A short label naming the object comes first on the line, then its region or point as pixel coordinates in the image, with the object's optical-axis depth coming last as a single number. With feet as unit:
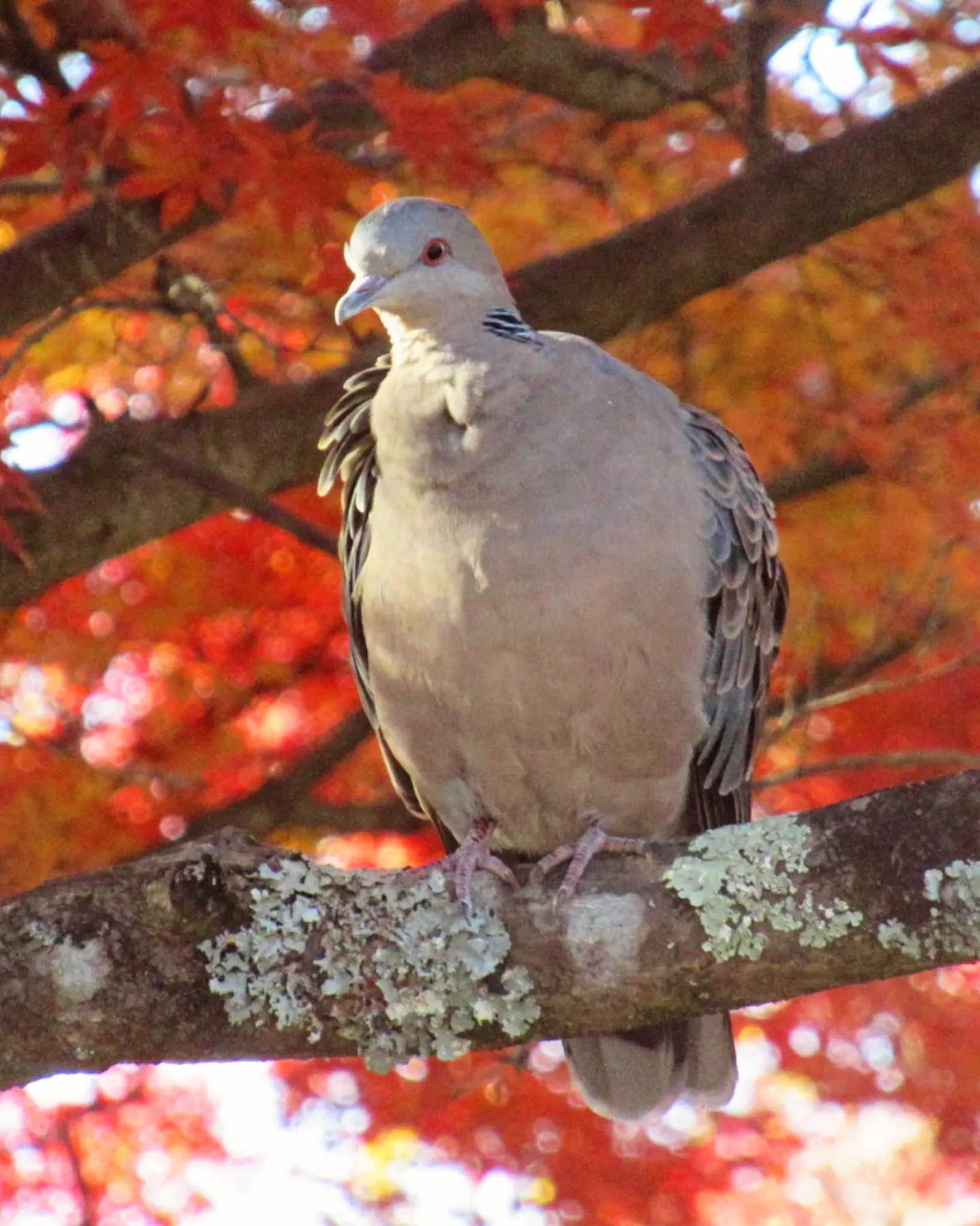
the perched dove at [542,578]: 24.40
